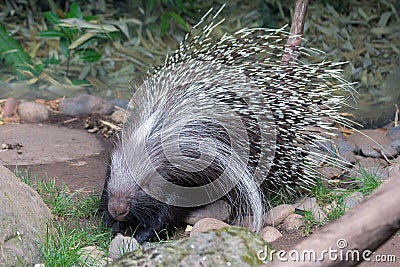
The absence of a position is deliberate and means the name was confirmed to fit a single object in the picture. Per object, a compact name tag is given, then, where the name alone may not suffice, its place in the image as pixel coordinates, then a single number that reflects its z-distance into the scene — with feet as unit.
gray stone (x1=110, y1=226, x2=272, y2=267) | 11.28
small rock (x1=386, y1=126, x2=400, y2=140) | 24.20
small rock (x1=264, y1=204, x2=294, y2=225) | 18.03
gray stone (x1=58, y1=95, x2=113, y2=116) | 28.37
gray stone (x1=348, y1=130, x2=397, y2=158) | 22.17
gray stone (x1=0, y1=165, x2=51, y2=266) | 14.28
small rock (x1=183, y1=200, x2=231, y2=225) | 18.46
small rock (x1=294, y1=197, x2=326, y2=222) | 17.67
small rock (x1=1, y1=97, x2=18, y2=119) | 27.95
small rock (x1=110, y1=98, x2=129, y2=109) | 29.00
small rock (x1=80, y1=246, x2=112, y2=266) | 14.75
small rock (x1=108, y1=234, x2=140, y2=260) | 15.50
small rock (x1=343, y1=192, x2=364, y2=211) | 17.74
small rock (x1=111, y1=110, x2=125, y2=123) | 27.22
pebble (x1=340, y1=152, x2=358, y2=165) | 21.44
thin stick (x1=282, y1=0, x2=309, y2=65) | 22.19
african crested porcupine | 17.54
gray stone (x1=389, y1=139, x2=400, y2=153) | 22.67
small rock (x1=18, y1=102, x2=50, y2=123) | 27.62
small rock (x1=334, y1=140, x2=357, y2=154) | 22.15
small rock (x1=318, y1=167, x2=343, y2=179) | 20.25
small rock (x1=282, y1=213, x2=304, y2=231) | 17.57
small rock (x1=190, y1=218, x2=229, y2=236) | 16.65
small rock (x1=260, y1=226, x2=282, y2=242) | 16.79
